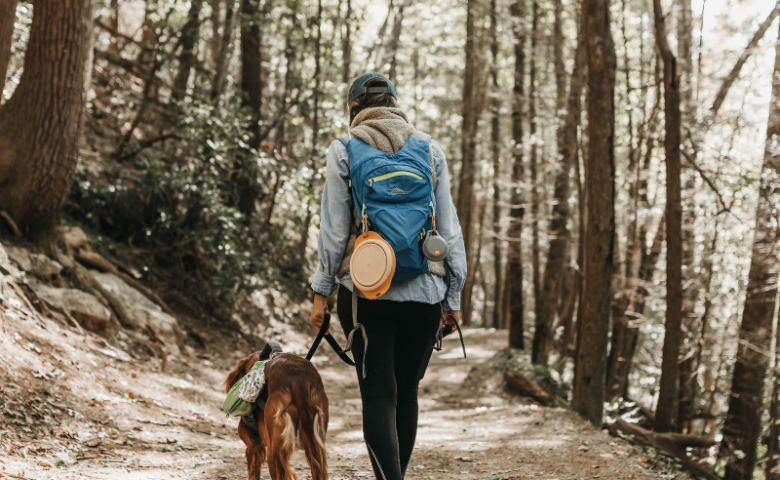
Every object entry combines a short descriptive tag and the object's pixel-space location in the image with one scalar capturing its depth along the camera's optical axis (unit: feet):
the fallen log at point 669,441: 22.57
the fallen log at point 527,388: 31.78
